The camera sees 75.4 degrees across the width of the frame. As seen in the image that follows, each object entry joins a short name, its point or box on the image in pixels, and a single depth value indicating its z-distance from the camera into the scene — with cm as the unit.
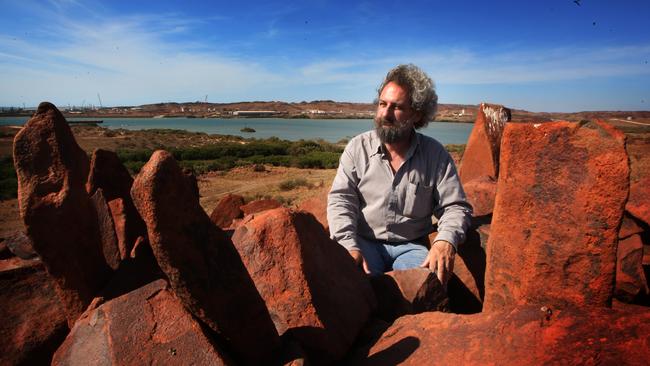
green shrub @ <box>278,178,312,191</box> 1473
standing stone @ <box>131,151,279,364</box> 147
